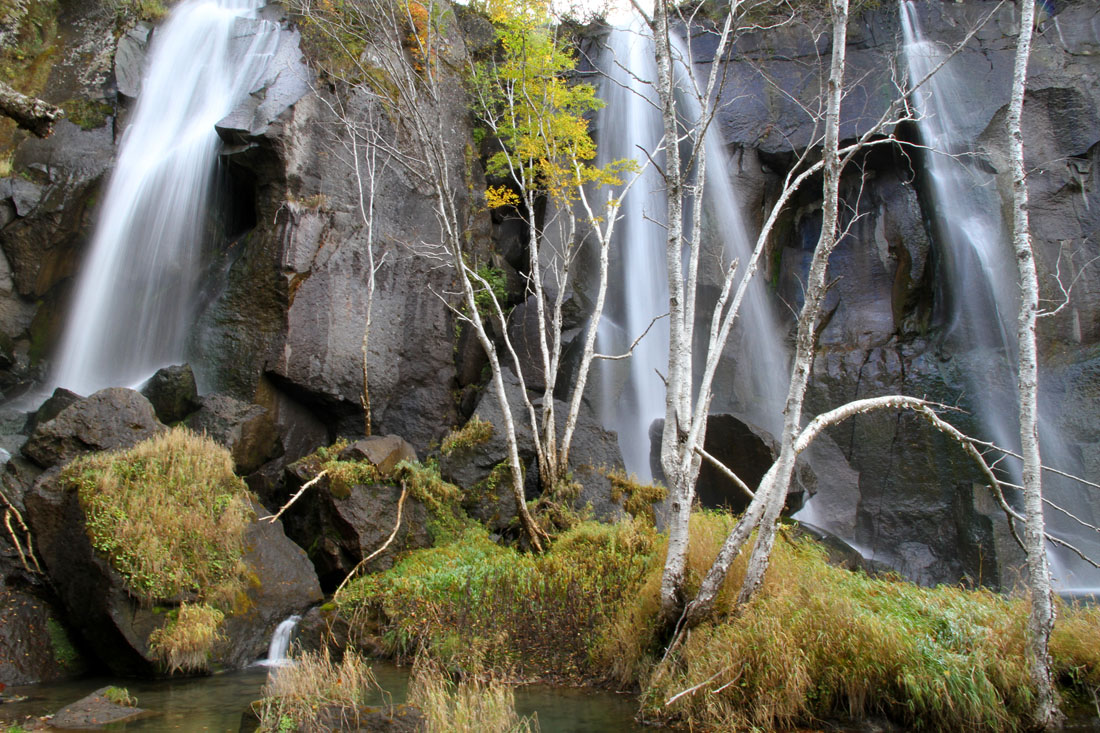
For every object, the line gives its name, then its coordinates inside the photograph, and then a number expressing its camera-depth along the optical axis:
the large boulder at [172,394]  12.52
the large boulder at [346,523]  10.48
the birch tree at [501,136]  10.50
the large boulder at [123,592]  7.85
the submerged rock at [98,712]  6.05
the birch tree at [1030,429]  5.53
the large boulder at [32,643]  7.75
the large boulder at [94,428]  10.04
